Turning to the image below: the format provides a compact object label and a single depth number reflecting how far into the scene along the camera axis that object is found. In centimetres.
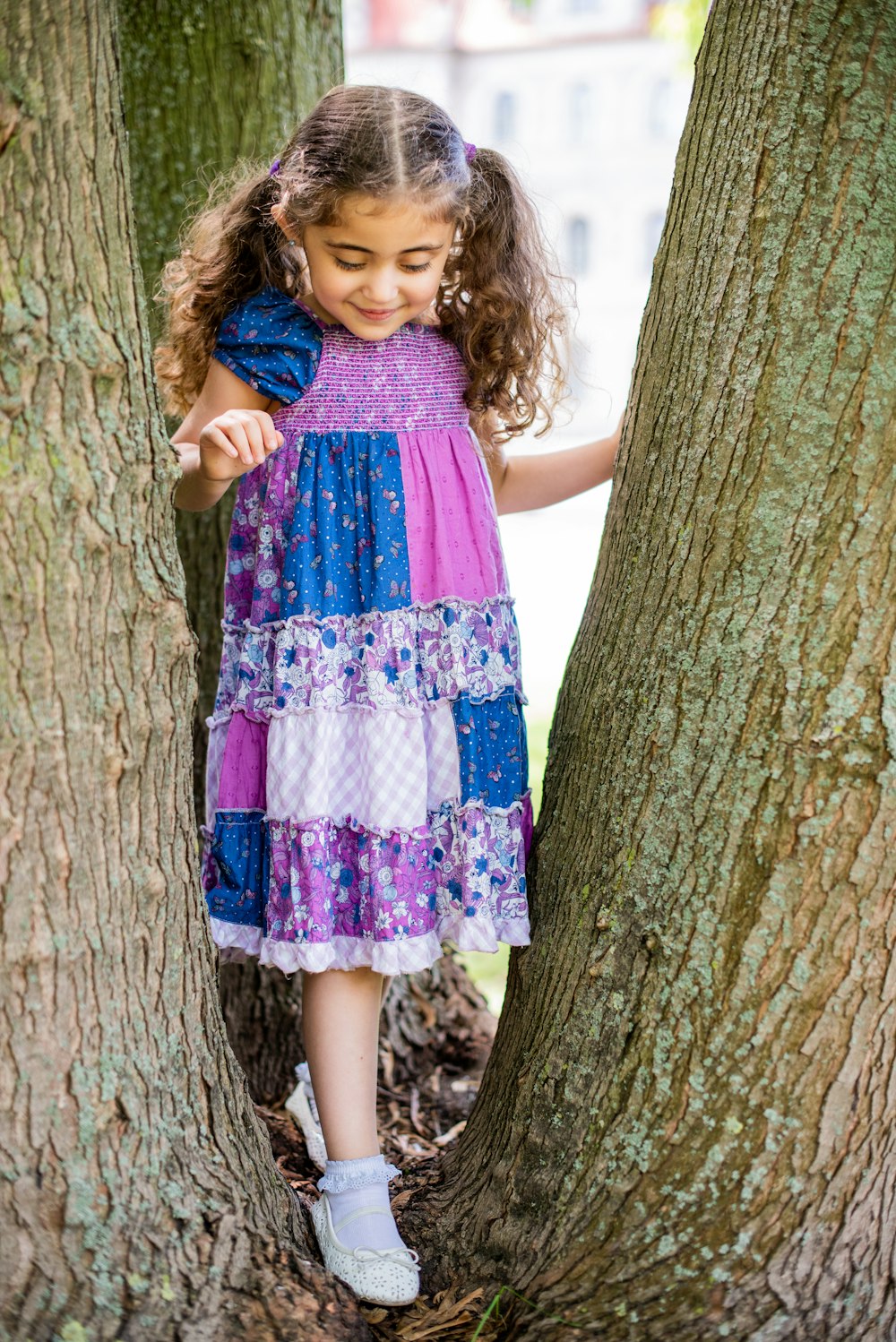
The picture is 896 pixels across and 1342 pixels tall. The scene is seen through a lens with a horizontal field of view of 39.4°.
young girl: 196
